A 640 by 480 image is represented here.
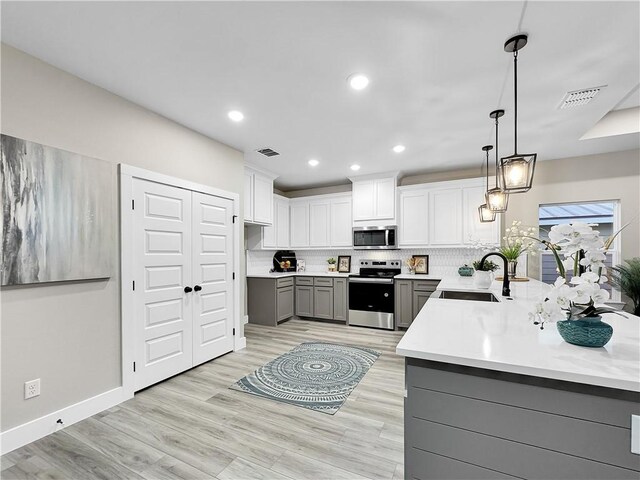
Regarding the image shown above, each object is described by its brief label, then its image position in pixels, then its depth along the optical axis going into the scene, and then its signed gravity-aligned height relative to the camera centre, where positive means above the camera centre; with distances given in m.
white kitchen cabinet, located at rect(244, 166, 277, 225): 4.61 +0.76
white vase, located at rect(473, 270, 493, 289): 3.21 -0.43
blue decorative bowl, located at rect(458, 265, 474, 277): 4.62 -0.49
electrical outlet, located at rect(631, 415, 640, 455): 0.91 -0.61
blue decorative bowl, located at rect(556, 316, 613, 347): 1.17 -0.38
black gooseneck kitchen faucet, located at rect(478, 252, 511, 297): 2.49 -0.40
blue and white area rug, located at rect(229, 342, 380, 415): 2.63 -1.43
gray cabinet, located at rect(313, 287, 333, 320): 5.30 -1.13
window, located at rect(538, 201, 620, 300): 4.14 +0.33
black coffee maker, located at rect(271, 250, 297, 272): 5.99 -0.42
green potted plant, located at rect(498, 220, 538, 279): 3.48 -0.10
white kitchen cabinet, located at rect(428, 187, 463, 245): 4.80 +0.40
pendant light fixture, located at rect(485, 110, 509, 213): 2.70 +0.39
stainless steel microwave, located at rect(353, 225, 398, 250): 5.18 +0.05
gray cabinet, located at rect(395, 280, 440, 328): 4.62 -0.91
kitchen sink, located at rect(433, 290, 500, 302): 3.23 -0.63
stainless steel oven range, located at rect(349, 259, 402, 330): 4.88 -1.03
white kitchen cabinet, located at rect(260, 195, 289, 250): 5.45 +0.24
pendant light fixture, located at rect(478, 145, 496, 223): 3.46 +0.32
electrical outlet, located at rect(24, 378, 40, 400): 2.03 -1.03
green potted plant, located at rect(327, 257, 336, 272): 5.98 -0.47
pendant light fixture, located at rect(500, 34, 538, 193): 1.85 +0.46
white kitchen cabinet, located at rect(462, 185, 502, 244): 4.59 +0.27
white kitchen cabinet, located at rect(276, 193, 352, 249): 5.69 +0.40
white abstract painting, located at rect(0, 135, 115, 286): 1.95 +0.21
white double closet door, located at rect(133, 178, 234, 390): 2.77 -0.40
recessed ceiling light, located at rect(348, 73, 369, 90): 2.31 +1.31
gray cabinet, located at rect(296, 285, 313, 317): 5.47 -1.13
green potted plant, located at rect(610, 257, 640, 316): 3.60 -0.53
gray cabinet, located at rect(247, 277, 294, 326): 5.12 -1.05
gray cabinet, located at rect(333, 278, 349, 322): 5.21 -1.06
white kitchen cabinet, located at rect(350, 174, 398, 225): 5.16 +0.75
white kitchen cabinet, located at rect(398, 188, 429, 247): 5.04 +0.41
